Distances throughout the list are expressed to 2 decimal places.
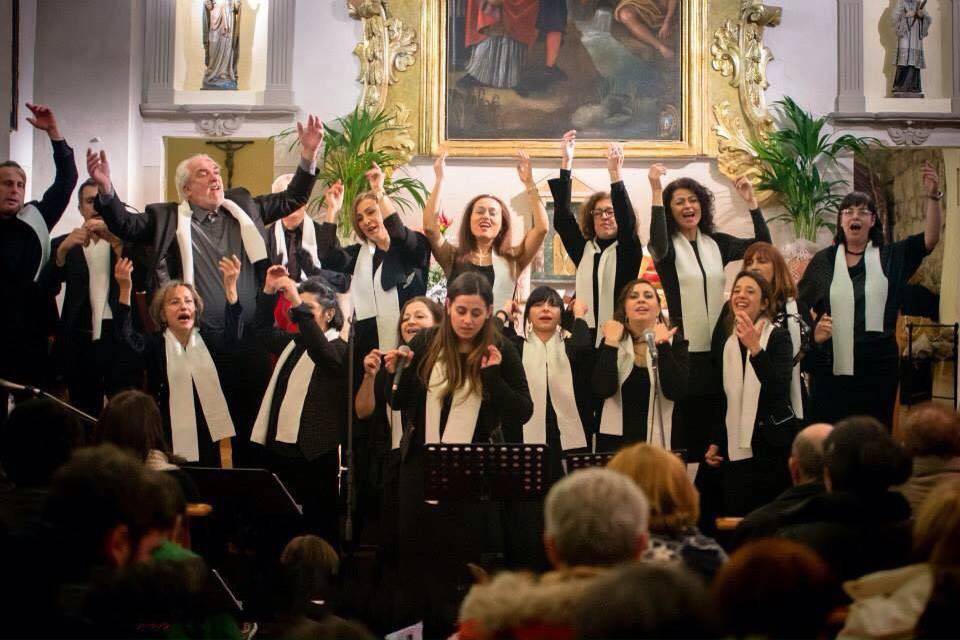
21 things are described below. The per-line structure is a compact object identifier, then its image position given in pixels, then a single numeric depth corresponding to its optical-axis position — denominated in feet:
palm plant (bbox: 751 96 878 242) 31.89
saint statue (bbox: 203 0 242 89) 34.22
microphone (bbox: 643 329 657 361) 21.47
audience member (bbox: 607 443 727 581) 10.46
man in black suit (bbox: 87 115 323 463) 22.86
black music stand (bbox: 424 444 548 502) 16.94
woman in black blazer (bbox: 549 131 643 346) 22.85
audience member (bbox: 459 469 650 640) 7.30
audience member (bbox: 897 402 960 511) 12.68
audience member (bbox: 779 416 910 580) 10.39
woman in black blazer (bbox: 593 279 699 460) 21.70
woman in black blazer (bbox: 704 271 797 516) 21.94
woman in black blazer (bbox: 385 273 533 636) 19.35
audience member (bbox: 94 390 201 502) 13.56
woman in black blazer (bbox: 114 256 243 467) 22.16
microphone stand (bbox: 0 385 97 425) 18.01
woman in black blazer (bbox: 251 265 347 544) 21.71
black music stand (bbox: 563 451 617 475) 16.20
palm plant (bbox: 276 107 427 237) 32.14
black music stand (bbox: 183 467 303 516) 16.34
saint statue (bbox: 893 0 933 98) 33.22
